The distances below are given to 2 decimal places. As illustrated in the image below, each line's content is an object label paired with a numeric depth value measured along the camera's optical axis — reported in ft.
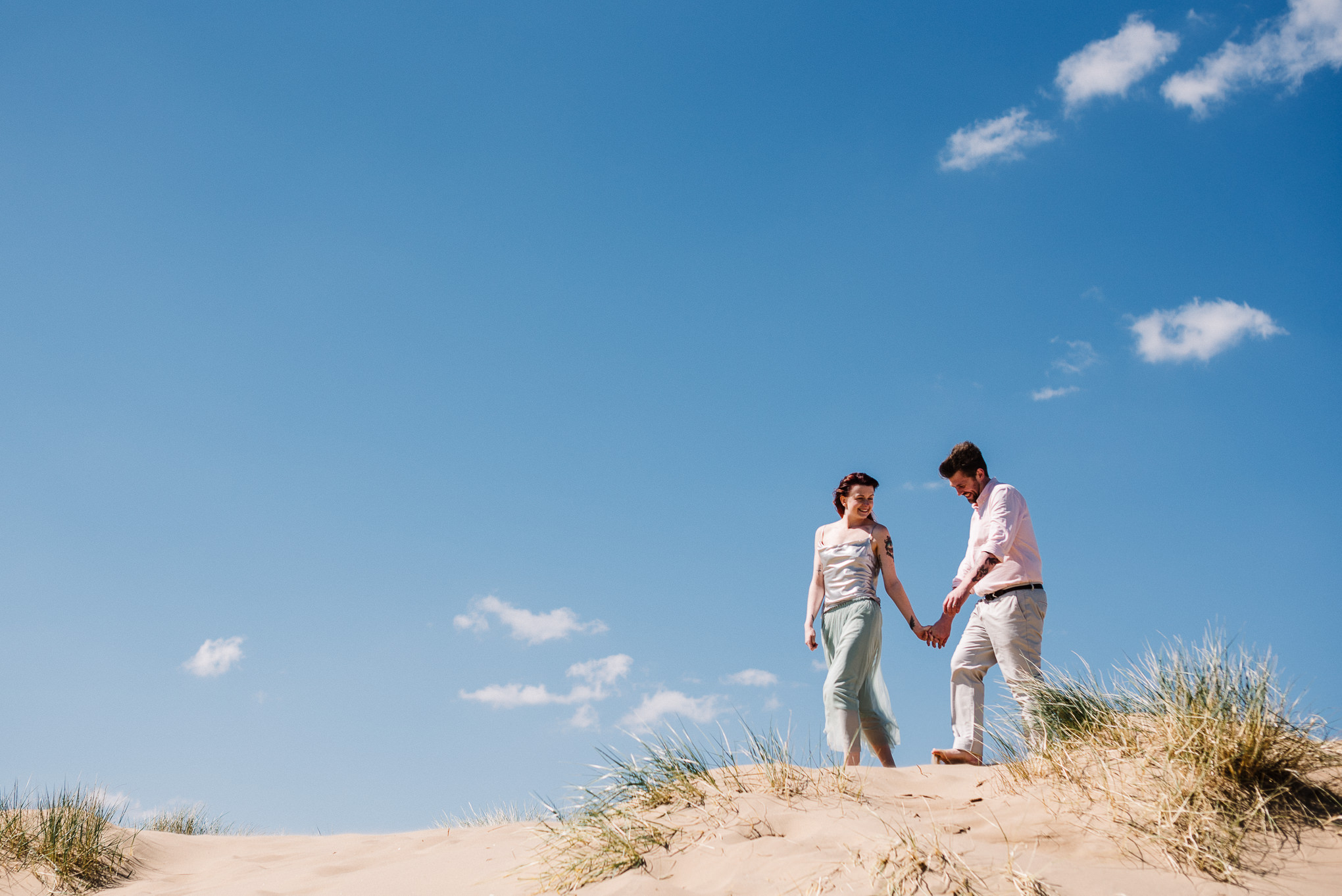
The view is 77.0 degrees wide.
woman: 19.63
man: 18.37
